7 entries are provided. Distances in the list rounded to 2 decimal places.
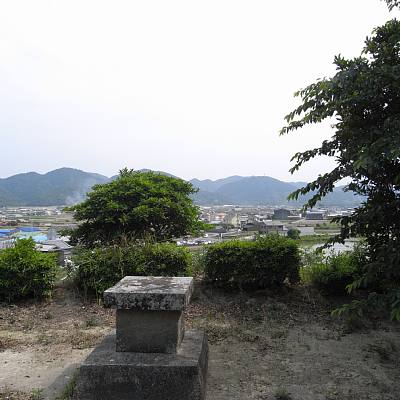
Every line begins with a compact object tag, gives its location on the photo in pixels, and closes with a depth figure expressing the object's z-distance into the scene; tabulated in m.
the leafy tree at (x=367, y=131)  4.42
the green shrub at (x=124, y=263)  7.58
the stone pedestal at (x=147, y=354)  3.94
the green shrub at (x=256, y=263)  7.53
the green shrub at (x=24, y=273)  7.45
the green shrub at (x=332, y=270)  7.40
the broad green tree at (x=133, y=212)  9.52
